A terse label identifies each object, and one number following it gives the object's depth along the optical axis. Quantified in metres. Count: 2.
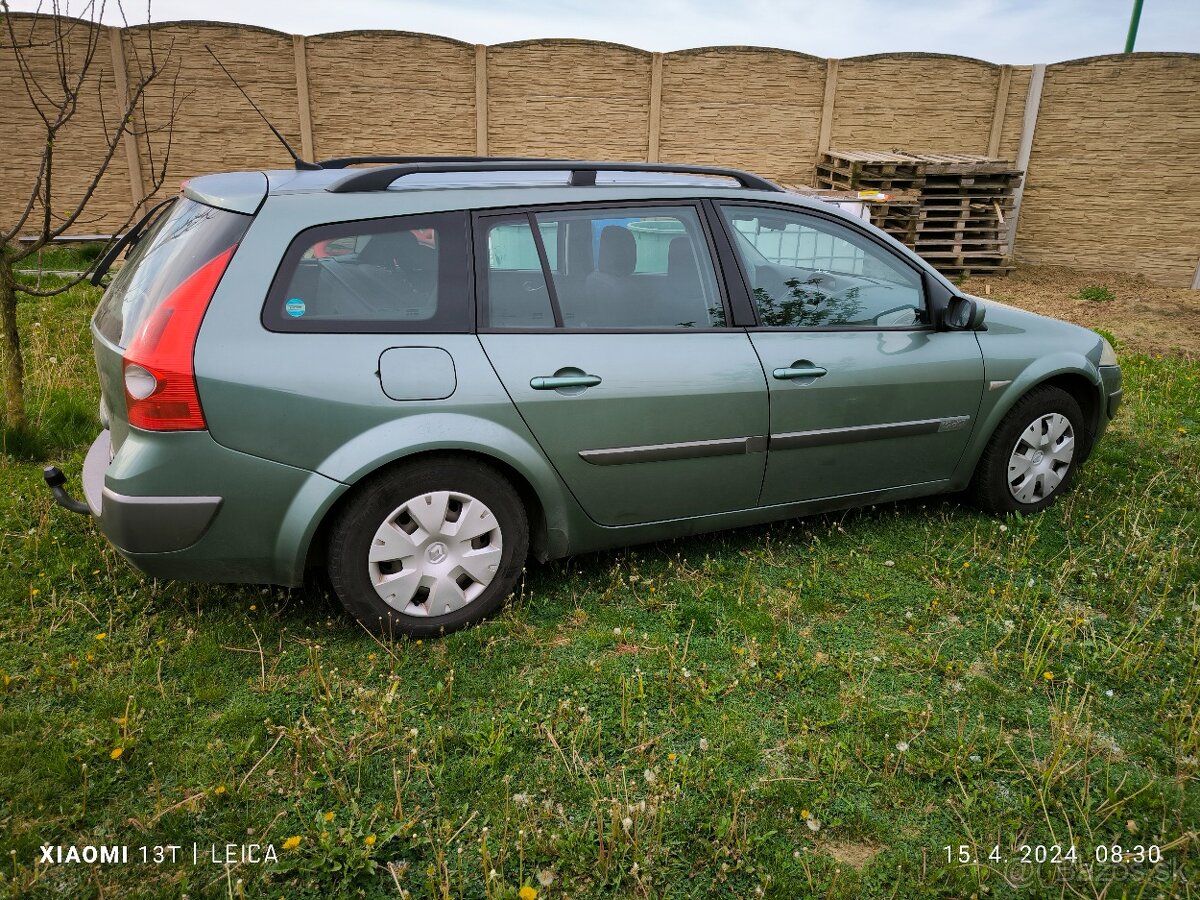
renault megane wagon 2.84
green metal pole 12.71
